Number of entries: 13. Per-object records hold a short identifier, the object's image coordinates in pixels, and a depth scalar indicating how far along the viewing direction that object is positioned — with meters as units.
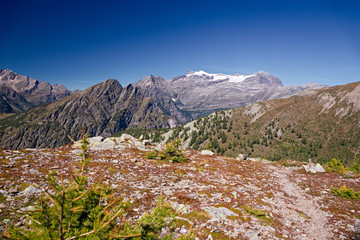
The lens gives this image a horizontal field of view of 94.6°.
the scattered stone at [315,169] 24.66
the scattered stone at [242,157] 31.31
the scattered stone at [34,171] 11.61
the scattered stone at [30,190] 8.65
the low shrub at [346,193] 15.22
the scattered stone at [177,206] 9.22
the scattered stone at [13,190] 8.54
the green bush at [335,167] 24.31
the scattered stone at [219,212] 9.16
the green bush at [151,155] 20.55
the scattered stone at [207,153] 29.51
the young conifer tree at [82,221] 3.25
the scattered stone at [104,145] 22.85
